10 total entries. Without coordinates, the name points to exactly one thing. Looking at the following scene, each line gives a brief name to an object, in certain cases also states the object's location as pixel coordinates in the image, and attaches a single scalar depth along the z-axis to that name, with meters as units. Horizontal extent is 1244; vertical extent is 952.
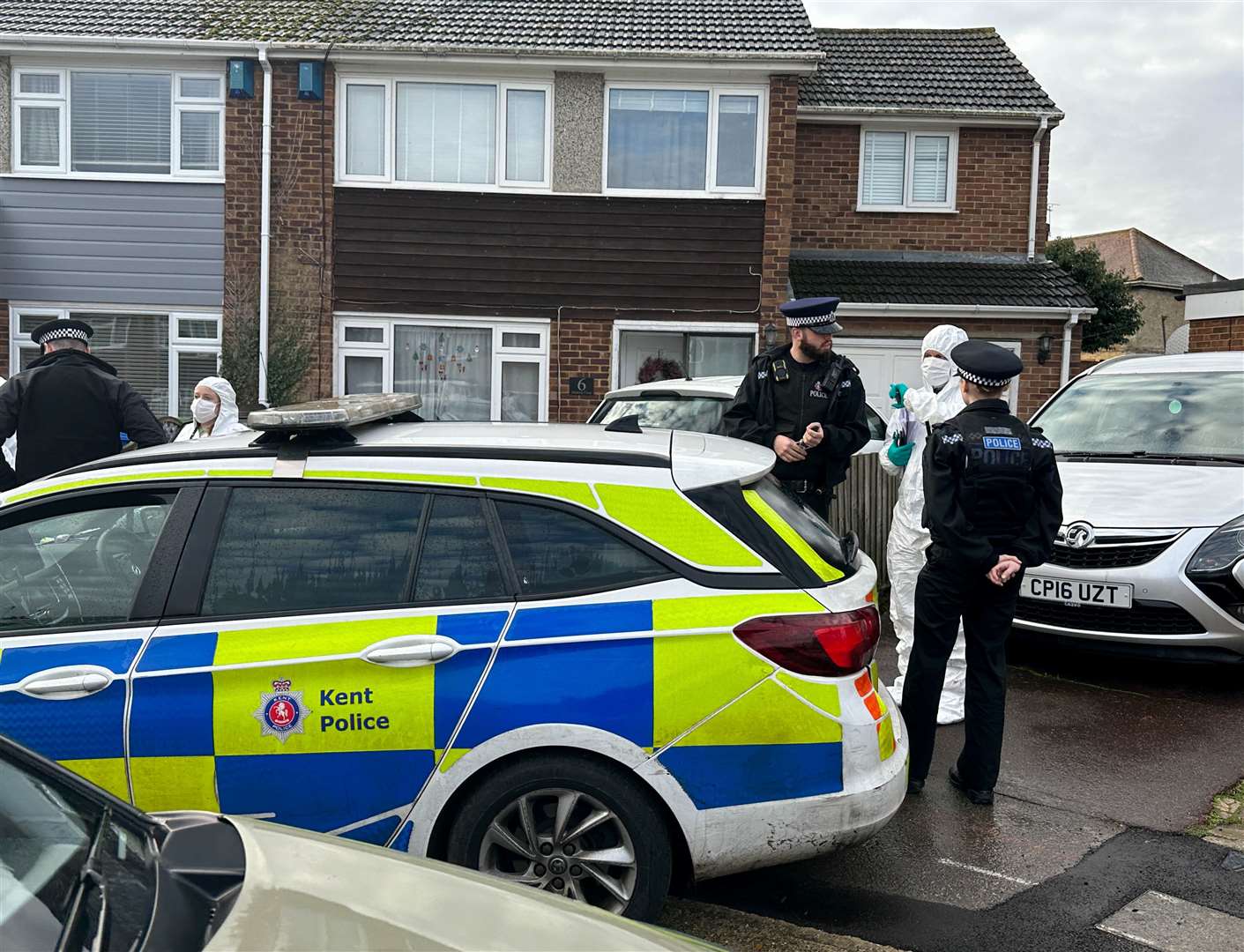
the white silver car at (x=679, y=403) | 7.23
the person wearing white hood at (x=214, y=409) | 6.34
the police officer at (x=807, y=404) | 5.19
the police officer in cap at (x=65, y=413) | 5.66
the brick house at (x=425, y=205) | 13.49
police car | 3.06
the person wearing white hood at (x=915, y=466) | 5.29
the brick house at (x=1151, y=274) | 47.78
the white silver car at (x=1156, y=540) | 5.59
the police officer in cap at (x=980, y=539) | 4.21
